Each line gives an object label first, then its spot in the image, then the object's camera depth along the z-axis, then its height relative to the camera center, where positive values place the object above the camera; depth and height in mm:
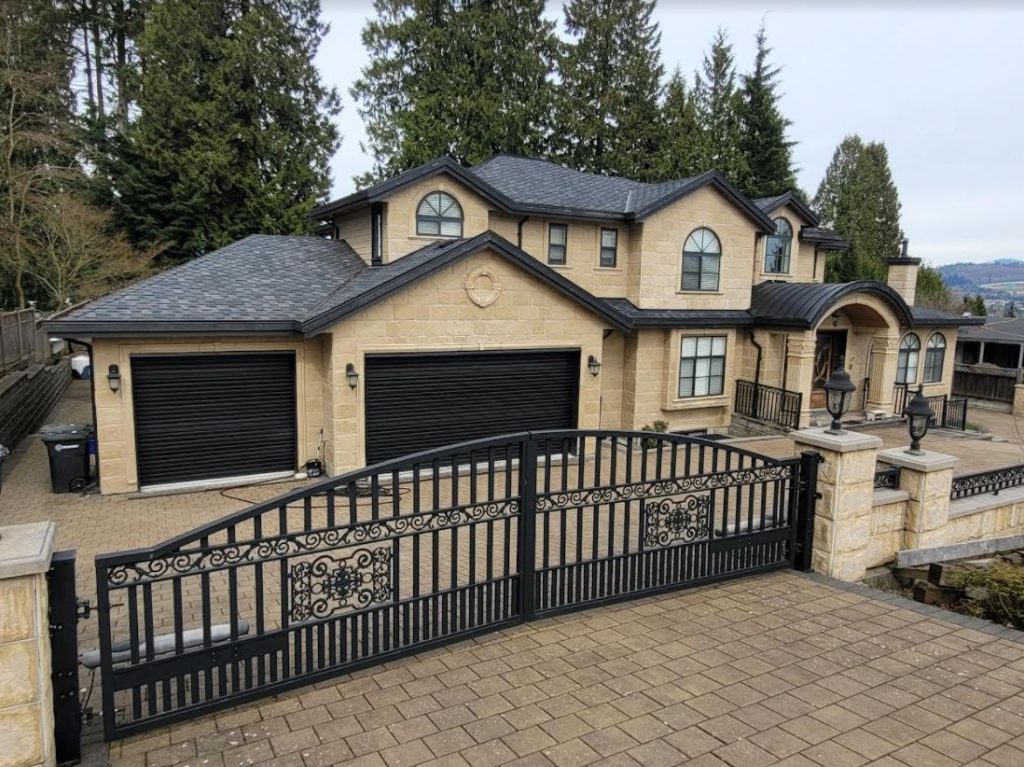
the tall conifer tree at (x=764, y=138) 38812 +10185
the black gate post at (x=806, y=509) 7379 -2155
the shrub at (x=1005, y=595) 7504 -3174
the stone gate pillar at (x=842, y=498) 7348 -2029
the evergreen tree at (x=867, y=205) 48312 +8141
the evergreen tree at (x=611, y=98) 35406 +11333
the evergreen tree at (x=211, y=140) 27484 +6897
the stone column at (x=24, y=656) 3461 -1859
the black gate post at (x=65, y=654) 3801 -2011
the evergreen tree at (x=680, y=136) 34406 +9152
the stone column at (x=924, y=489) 8297 -2161
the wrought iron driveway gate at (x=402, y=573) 4273 -2256
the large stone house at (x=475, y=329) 11273 -410
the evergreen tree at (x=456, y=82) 31359 +11290
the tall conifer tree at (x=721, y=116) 37031 +11712
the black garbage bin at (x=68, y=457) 10844 -2528
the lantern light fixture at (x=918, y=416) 7793 -1172
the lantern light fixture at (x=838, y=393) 7223 -845
